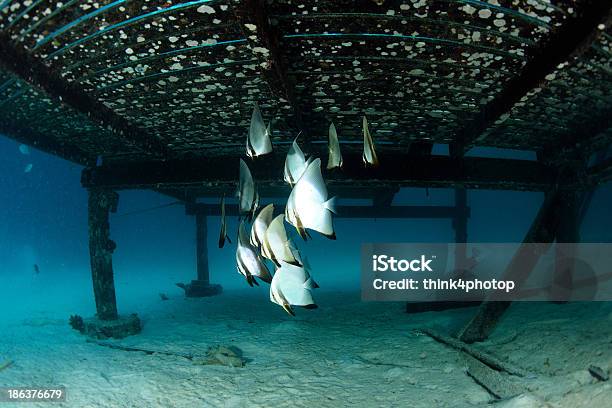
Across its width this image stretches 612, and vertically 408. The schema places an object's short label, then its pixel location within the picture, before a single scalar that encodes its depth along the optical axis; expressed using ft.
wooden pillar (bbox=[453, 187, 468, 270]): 44.16
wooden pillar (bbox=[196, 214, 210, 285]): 46.68
